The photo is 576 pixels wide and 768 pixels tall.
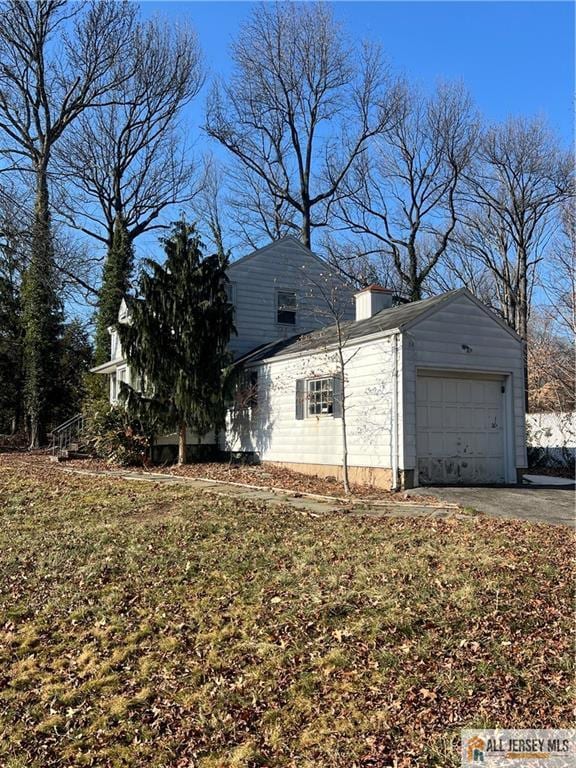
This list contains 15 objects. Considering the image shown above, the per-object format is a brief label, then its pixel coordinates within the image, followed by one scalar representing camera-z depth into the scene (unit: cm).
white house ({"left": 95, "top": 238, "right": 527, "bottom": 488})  1100
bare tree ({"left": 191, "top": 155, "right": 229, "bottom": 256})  2862
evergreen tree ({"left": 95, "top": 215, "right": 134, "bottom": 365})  2511
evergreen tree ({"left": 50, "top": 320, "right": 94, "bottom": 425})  2648
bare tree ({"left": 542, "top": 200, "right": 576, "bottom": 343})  1466
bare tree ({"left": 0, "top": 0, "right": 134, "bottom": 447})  2034
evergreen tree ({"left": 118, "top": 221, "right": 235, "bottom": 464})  1475
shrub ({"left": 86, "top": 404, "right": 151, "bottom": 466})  1595
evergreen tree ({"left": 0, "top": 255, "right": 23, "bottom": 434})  2855
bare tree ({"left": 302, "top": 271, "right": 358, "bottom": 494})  1095
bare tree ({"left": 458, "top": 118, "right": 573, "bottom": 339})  2605
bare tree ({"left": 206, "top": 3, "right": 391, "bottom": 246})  2600
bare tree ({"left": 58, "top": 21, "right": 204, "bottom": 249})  2639
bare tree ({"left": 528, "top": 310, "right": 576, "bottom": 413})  1552
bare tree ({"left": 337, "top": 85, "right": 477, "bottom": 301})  2627
